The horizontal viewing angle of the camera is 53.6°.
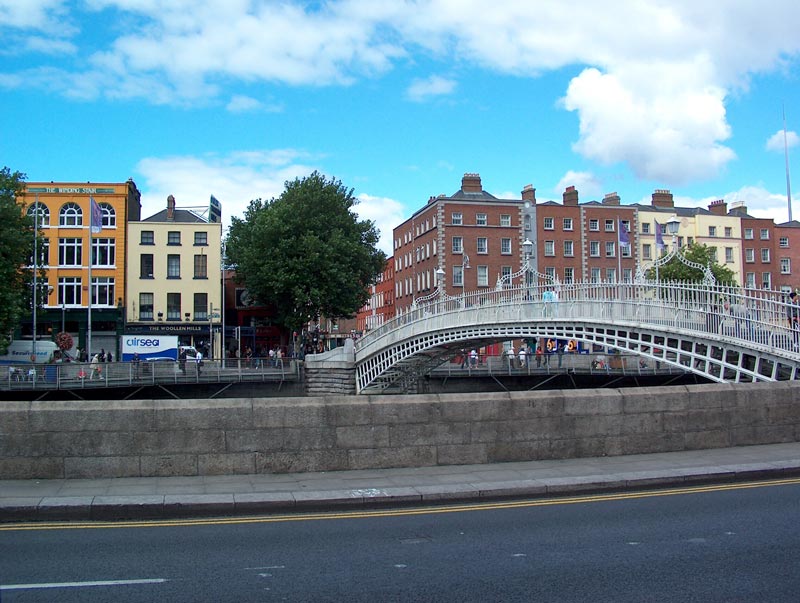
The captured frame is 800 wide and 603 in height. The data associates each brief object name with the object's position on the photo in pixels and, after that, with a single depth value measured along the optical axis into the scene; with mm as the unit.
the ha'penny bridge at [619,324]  19828
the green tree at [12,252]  45531
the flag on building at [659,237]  38419
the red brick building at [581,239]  73125
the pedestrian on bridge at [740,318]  20016
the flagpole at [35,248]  49219
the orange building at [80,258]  59969
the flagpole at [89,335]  51969
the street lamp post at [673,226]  31927
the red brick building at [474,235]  71125
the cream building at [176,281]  62344
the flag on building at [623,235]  38375
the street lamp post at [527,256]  31669
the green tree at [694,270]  56406
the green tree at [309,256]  57344
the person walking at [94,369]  43031
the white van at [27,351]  50281
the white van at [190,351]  55375
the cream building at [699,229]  76688
